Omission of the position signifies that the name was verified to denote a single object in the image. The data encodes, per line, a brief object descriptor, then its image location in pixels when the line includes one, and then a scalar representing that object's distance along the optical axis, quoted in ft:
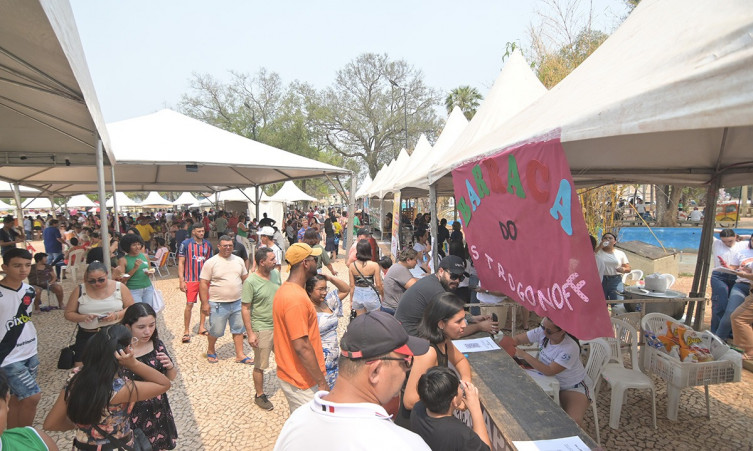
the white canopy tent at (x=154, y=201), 108.37
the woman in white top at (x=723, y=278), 18.56
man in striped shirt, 18.90
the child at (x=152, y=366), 8.07
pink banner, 6.96
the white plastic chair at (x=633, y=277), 25.85
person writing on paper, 10.46
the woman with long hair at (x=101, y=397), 6.21
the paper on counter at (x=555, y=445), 6.70
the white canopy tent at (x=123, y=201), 98.60
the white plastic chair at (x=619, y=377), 11.30
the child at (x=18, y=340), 9.72
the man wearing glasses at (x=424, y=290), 10.16
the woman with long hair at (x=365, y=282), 15.74
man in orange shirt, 7.95
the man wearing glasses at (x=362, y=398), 3.59
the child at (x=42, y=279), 24.89
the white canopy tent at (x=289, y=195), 81.56
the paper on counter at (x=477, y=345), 11.21
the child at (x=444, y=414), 5.76
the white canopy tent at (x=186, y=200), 118.73
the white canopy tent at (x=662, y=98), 4.56
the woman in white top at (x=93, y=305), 11.38
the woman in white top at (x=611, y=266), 20.97
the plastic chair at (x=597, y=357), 11.62
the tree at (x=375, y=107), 115.55
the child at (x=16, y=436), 5.01
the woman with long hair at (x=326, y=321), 9.45
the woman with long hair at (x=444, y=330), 7.95
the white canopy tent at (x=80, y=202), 104.14
